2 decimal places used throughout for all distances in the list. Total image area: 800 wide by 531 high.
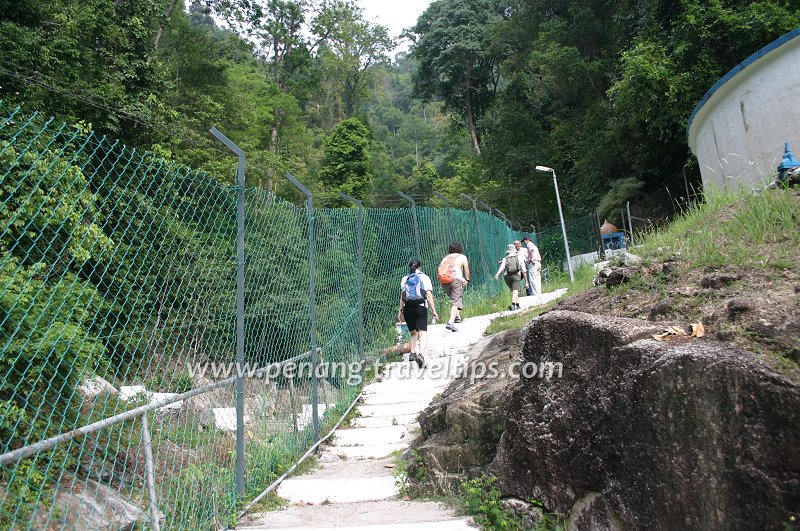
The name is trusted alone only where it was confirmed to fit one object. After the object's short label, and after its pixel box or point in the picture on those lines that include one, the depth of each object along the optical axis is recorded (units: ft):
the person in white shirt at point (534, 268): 48.81
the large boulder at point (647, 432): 9.14
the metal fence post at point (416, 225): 34.92
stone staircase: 13.80
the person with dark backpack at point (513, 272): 39.15
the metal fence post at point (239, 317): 13.85
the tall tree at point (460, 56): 127.13
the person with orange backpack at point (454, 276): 33.58
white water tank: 32.39
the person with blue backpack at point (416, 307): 26.14
